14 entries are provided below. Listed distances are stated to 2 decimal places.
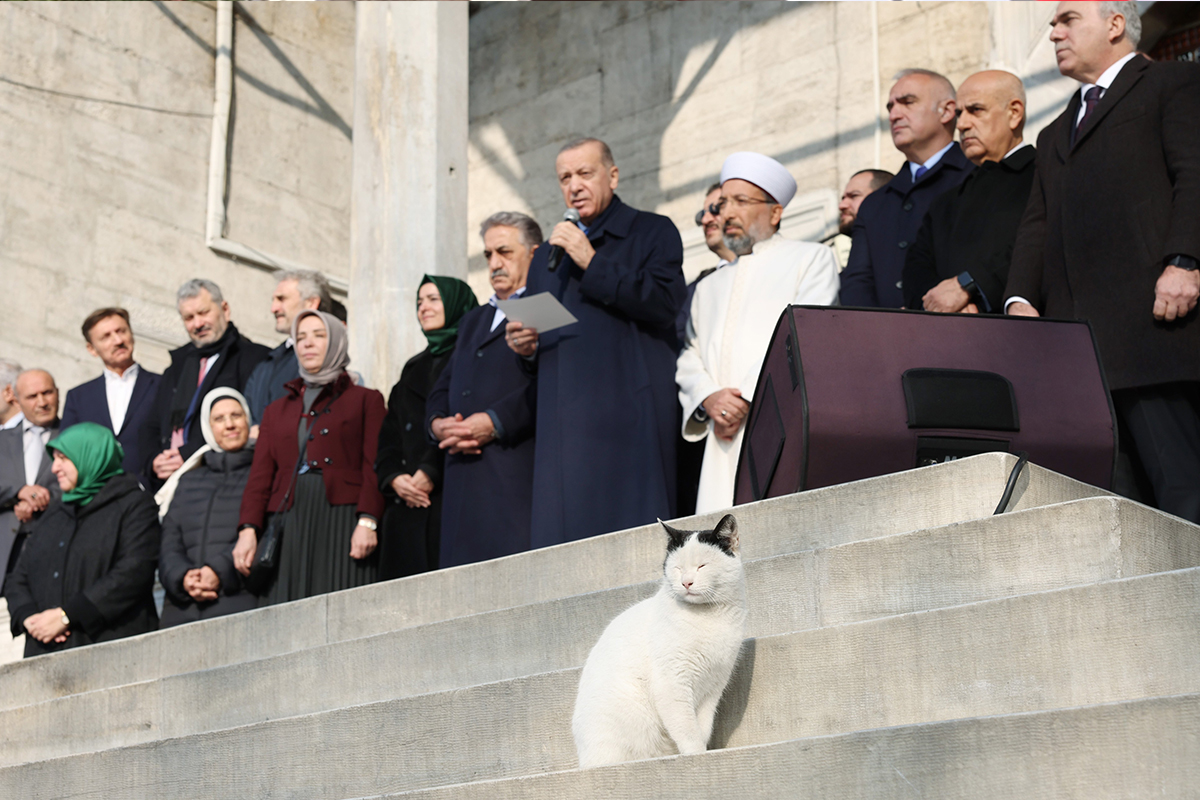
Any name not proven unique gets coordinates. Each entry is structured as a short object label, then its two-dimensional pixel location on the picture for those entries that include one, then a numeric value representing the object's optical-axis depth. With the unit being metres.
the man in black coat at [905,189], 5.52
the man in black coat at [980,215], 4.84
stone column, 7.74
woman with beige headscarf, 5.69
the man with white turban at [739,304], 4.89
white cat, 2.84
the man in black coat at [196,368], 7.01
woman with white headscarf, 5.80
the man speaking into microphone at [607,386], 5.05
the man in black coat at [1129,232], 4.11
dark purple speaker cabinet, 3.80
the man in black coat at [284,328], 6.74
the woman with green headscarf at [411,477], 5.64
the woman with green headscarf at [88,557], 5.87
